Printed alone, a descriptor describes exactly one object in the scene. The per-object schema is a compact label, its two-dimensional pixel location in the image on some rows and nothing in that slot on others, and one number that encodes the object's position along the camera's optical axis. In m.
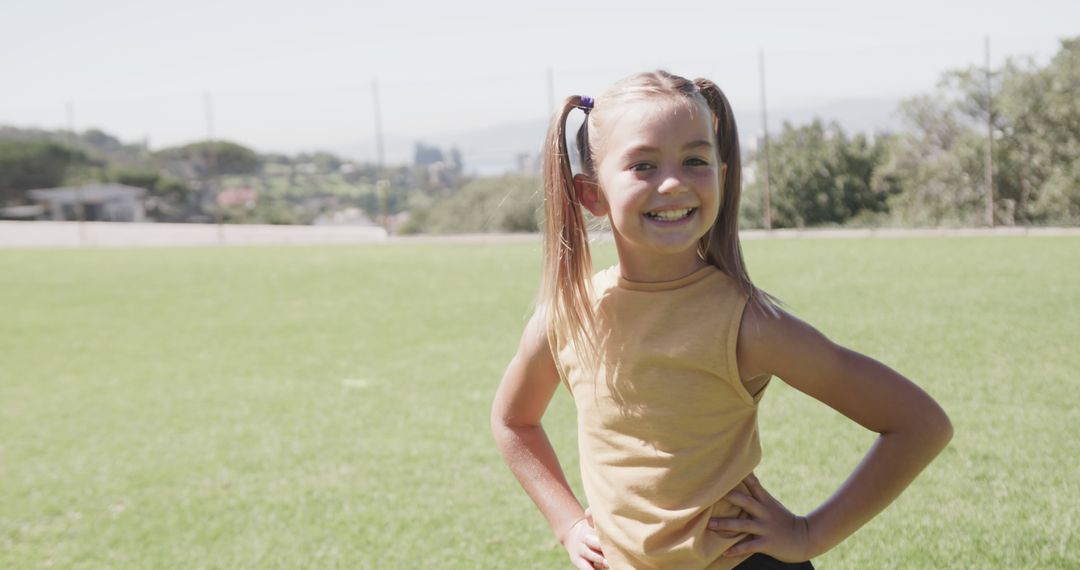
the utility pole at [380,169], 16.16
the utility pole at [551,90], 15.12
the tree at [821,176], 13.88
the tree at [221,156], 17.70
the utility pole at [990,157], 12.11
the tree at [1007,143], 11.95
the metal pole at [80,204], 18.08
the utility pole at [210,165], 17.50
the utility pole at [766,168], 13.58
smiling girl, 1.53
